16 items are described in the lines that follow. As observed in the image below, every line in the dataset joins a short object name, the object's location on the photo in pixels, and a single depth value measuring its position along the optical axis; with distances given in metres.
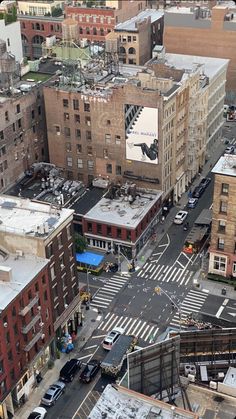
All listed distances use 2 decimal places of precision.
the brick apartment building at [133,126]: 125.88
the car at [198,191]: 144.18
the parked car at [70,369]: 93.81
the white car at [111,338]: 99.75
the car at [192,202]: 140.50
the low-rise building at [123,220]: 122.44
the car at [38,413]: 87.25
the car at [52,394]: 89.88
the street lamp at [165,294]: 109.39
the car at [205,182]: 148.23
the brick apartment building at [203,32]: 182.25
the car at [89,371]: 93.44
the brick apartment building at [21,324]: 83.00
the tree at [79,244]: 121.75
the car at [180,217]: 134.50
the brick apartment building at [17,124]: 126.88
